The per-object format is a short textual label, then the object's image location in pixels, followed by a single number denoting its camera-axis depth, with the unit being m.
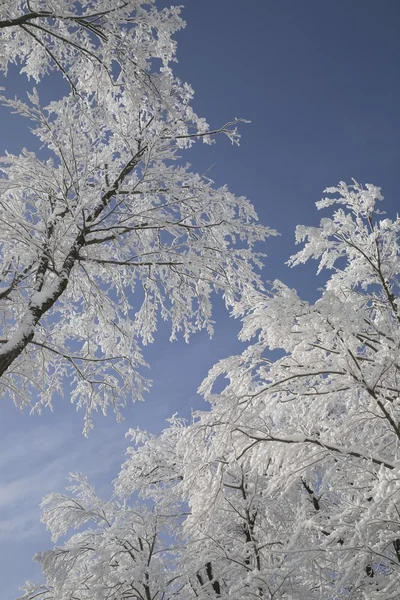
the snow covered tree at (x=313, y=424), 3.91
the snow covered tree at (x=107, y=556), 6.87
